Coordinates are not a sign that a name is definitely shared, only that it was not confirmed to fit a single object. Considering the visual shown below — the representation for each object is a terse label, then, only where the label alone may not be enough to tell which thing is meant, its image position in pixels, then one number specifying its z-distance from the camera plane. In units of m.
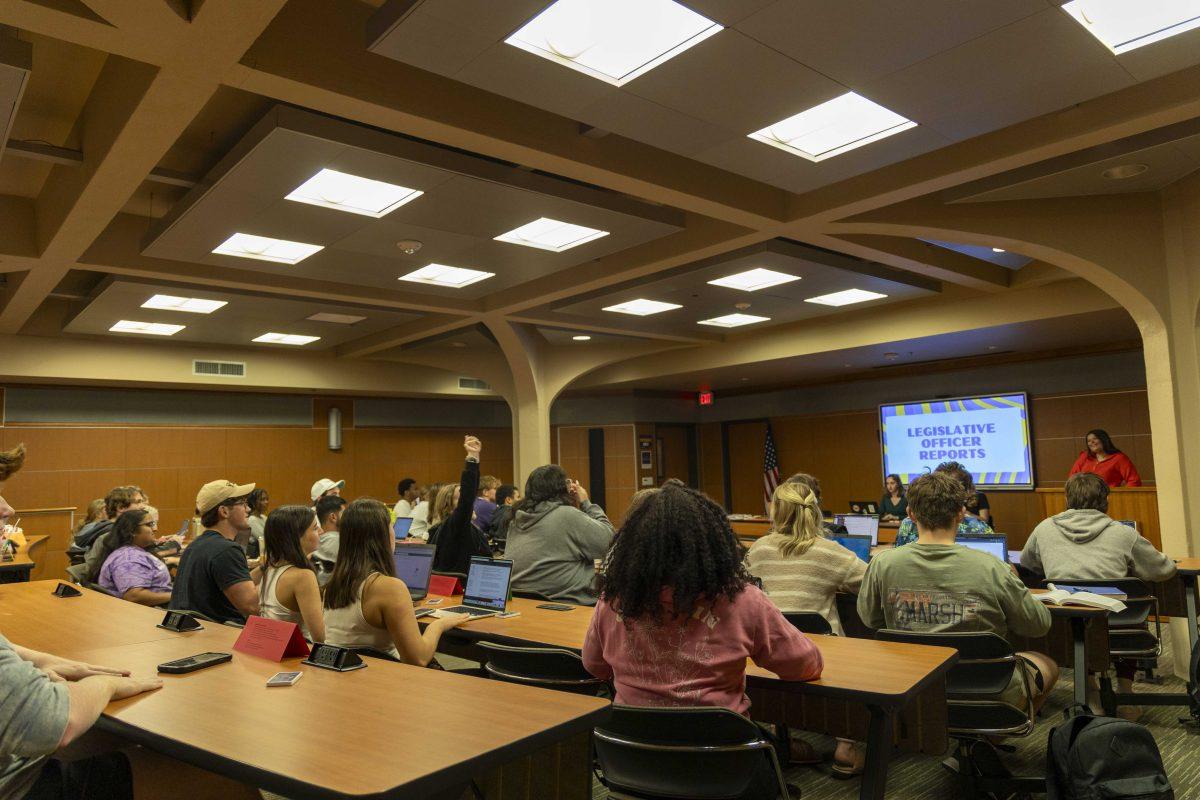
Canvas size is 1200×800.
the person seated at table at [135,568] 4.60
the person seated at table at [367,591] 2.99
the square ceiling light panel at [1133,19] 3.18
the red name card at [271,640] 2.46
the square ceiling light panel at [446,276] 6.93
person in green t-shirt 2.95
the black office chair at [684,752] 2.01
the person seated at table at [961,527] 5.20
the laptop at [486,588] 3.85
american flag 13.74
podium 7.53
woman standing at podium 6.98
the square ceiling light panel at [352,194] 4.73
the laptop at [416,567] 4.41
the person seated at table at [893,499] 9.15
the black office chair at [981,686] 2.86
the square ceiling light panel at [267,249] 5.89
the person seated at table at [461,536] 4.38
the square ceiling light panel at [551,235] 5.74
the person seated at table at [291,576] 3.08
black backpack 2.46
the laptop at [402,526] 8.70
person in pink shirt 2.11
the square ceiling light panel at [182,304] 7.67
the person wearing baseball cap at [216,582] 3.36
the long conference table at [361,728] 1.52
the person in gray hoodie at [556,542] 4.13
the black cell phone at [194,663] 2.32
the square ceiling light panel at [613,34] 3.10
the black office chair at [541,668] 2.77
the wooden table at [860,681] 2.31
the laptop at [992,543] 4.37
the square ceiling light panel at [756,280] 7.15
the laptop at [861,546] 5.57
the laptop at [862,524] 7.09
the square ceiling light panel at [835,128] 4.05
